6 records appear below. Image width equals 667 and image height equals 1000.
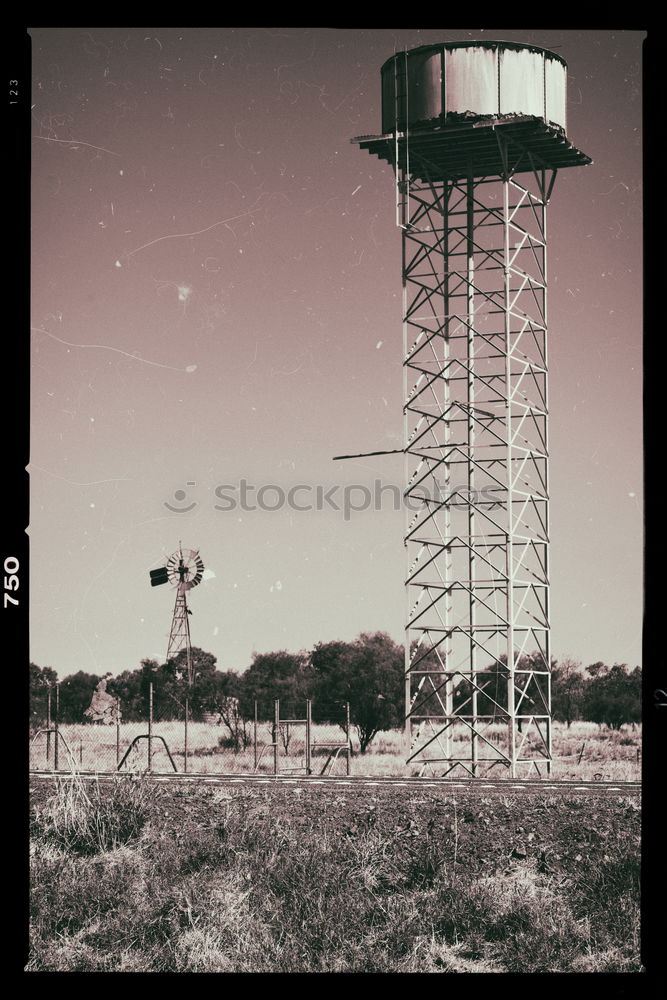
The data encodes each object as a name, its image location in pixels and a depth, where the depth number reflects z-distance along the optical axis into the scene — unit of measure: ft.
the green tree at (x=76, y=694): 158.40
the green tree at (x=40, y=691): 147.01
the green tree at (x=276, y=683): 154.30
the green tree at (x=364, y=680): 147.23
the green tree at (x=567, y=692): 150.51
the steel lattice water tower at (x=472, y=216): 103.65
